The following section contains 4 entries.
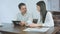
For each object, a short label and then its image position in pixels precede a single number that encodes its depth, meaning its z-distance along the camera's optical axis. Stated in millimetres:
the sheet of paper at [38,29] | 1937
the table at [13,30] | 1901
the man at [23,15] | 2898
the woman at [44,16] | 2342
